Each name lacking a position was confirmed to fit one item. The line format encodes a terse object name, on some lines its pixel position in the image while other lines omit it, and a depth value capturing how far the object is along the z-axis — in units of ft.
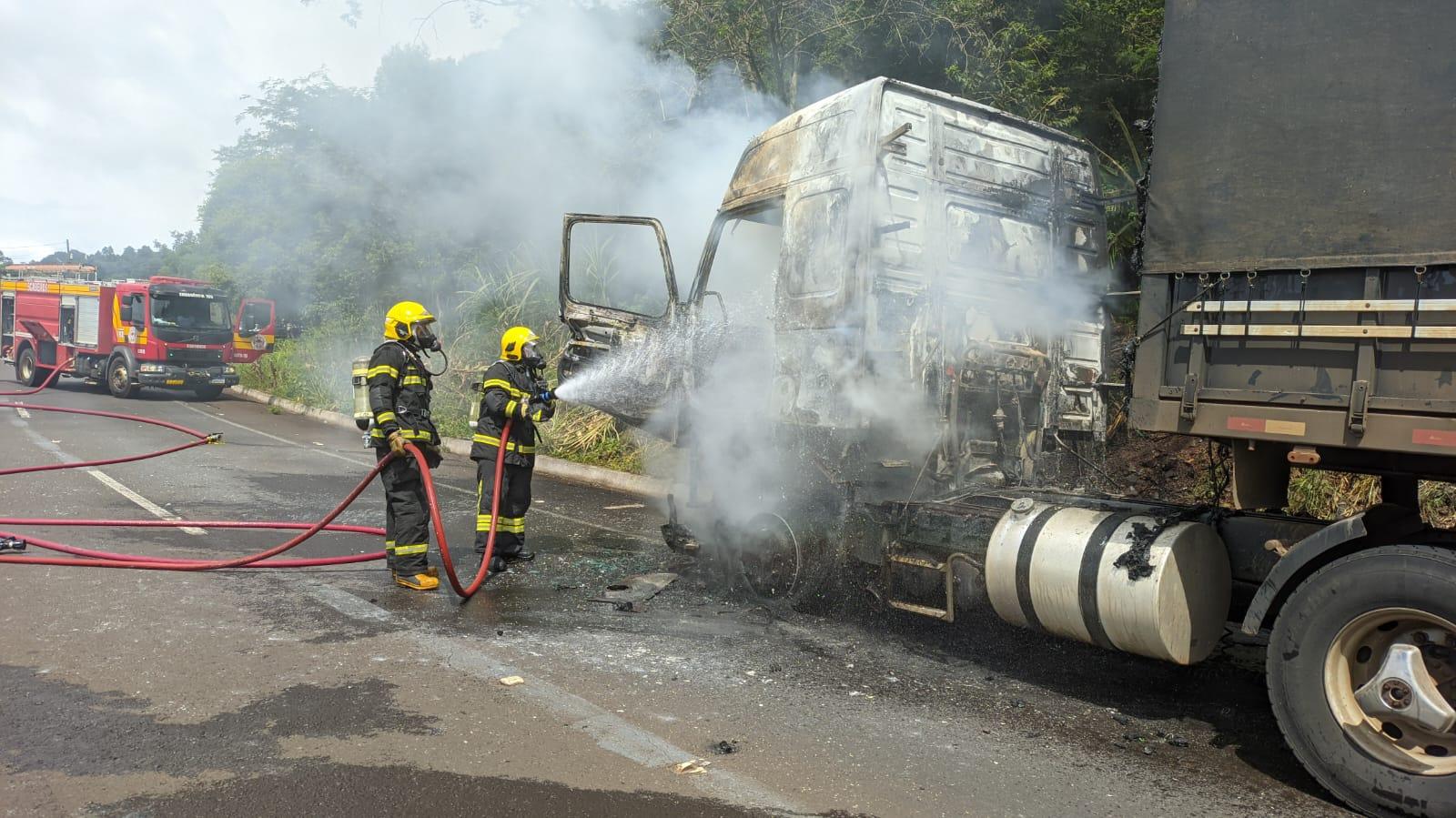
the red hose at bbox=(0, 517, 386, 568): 19.74
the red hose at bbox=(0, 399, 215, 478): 27.40
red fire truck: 63.98
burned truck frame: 10.41
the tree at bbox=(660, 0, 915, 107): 35.35
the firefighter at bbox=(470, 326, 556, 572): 21.84
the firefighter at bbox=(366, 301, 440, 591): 19.85
